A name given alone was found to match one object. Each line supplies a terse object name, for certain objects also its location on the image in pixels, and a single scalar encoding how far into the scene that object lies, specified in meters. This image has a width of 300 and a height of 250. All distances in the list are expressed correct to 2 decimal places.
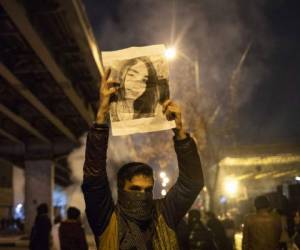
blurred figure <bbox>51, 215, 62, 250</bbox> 6.52
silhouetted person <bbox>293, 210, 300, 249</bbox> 7.01
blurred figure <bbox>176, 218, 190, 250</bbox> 6.63
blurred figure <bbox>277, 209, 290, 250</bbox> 6.83
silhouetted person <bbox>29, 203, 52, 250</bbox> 7.13
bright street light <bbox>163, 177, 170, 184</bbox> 50.30
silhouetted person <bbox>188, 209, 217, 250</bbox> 6.49
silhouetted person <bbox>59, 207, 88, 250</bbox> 5.99
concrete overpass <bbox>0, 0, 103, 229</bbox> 8.31
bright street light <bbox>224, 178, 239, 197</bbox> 21.33
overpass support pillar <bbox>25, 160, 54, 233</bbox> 20.89
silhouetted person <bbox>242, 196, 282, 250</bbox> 5.63
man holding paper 2.38
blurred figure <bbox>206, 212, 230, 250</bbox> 8.08
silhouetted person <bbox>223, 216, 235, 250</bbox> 11.20
